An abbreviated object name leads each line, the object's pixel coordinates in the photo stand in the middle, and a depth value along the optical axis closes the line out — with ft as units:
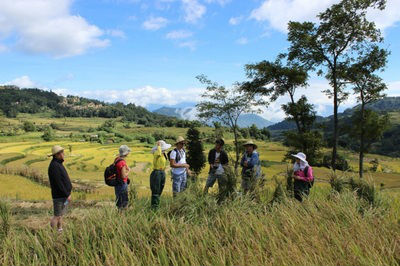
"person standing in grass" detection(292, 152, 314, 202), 22.89
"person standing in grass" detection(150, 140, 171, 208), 24.86
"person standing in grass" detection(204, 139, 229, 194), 27.48
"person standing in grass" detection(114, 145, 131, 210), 23.57
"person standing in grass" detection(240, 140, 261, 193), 22.43
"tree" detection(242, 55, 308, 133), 70.74
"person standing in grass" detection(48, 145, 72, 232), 21.07
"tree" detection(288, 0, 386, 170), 56.90
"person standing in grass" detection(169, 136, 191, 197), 26.68
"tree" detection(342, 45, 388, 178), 59.93
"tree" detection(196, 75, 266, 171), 97.81
